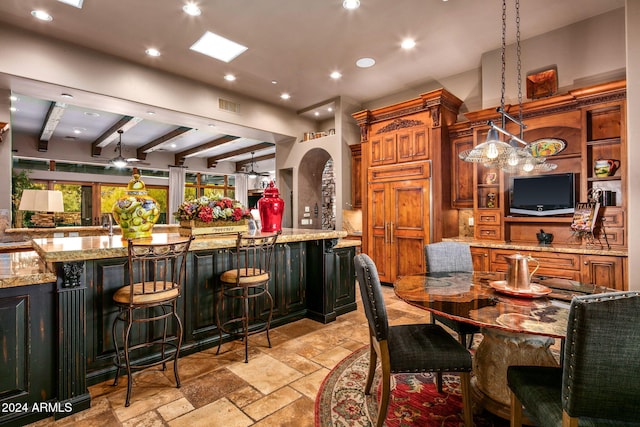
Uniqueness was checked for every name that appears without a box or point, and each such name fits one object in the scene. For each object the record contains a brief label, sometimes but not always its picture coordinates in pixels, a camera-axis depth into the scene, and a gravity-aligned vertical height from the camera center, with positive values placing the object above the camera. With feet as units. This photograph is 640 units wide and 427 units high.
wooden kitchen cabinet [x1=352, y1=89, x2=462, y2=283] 15.78 +1.74
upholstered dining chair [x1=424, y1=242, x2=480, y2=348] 9.27 -1.26
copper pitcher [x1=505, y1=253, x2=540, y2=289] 6.54 -1.20
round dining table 5.23 -1.63
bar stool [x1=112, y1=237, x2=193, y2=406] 7.09 -1.83
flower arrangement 9.92 +0.17
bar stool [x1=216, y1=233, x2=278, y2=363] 9.16 -1.85
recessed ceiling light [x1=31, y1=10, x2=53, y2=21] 11.20 +7.01
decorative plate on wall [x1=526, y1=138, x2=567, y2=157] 13.22 +2.75
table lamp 14.19 +0.68
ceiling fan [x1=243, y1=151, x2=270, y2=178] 36.20 +5.01
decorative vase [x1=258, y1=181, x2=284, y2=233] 11.99 +0.22
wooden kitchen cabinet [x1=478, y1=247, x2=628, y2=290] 10.91 -1.89
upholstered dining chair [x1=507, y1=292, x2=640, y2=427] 3.54 -1.66
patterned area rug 6.29 -3.97
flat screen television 12.83 +0.76
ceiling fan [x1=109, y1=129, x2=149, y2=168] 25.38 +4.28
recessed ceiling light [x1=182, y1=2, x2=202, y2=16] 11.06 +7.12
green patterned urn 8.73 +0.11
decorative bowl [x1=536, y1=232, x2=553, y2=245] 13.25 -1.00
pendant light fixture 7.76 +1.44
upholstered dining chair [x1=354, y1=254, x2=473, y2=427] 5.75 -2.47
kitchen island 6.33 -2.26
